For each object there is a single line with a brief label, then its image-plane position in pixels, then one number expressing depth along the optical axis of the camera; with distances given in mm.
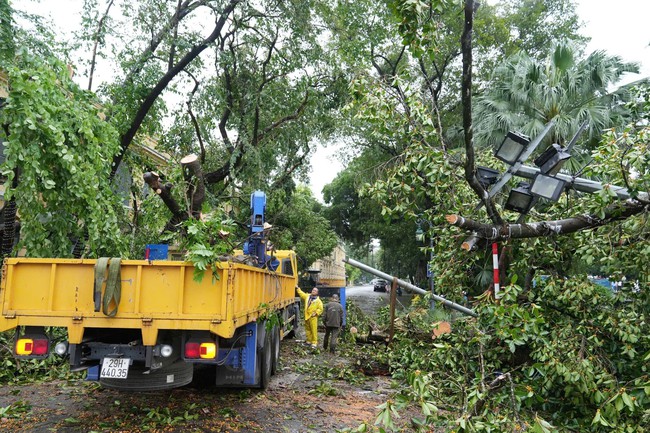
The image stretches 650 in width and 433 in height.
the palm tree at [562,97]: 12203
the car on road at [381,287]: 61412
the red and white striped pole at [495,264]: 6290
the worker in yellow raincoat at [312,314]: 12133
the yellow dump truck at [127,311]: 4938
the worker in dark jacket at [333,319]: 11430
